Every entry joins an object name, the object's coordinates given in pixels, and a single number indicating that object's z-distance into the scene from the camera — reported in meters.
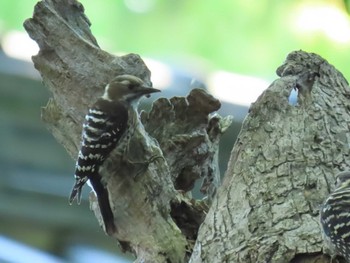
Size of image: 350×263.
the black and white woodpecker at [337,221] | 4.91
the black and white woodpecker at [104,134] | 5.95
